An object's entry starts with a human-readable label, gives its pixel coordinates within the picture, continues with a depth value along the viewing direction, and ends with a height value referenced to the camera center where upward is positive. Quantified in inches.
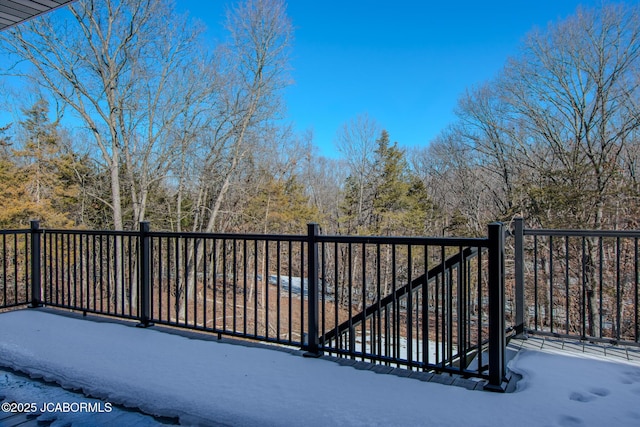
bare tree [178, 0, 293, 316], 562.9 +202.4
